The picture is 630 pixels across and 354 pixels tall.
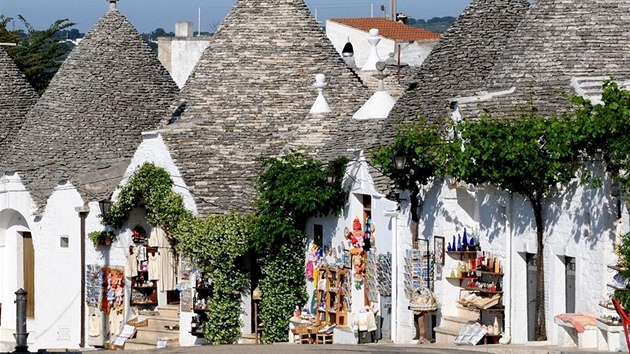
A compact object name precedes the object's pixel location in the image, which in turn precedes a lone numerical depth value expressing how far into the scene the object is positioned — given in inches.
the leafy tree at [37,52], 2938.0
